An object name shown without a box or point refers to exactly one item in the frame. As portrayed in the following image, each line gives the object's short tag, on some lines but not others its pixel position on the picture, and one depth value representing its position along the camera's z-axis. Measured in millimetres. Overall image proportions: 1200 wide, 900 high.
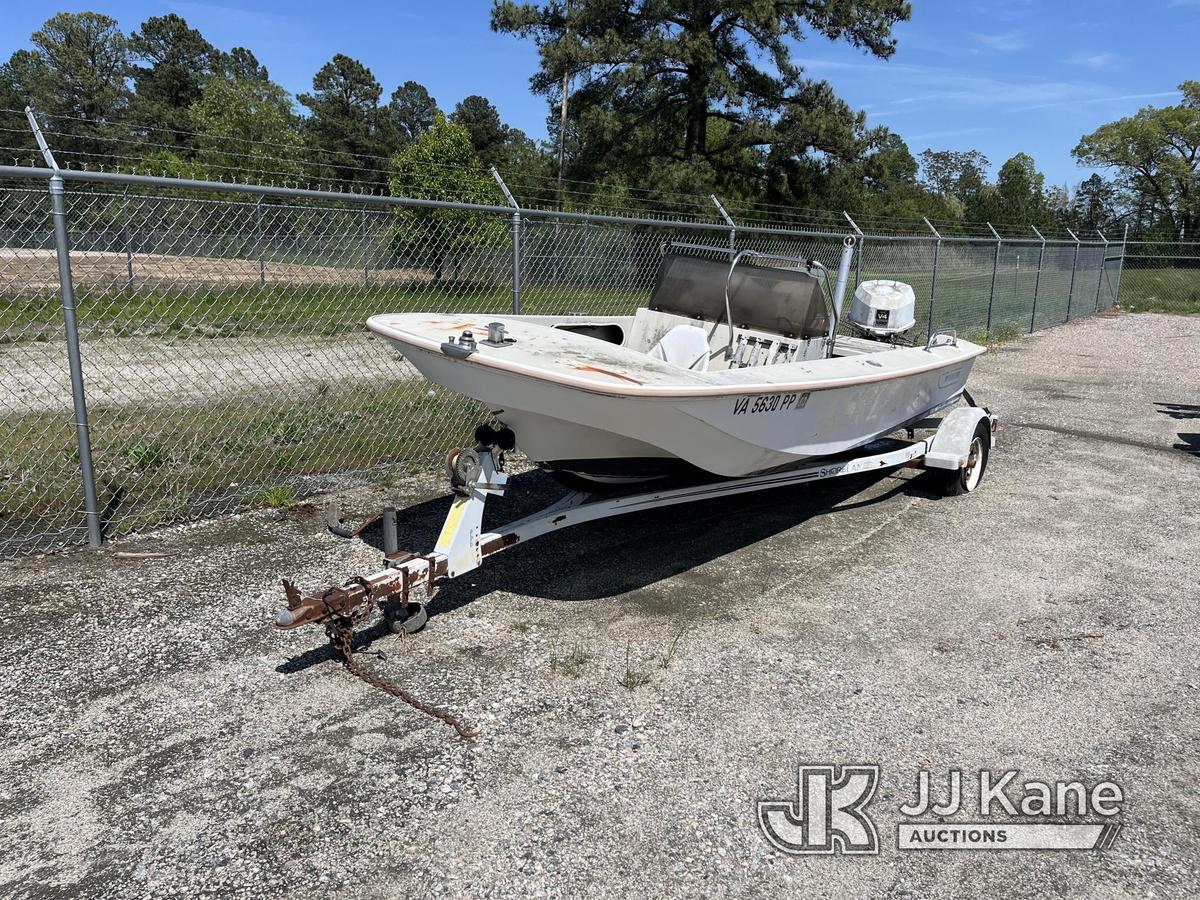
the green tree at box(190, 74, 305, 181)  28766
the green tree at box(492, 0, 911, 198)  21188
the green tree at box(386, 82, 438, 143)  72250
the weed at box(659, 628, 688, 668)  3729
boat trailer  3407
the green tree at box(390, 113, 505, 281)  17719
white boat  3713
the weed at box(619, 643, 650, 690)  3531
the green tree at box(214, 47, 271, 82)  66712
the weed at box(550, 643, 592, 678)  3643
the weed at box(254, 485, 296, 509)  5508
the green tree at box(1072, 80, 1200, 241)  54406
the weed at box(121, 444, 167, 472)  5938
